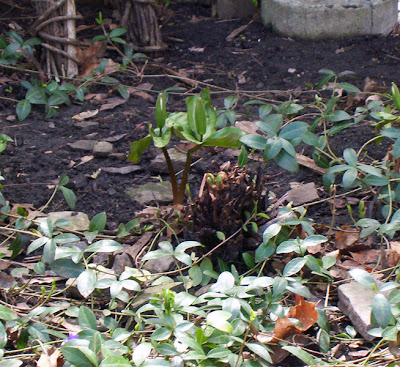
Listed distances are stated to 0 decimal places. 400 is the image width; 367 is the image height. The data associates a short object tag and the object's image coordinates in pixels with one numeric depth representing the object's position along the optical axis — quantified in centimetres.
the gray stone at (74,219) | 206
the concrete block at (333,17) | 363
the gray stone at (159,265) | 186
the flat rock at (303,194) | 213
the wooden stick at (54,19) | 309
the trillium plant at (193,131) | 188
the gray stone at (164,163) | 244
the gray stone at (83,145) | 257
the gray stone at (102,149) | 253
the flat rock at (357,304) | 153
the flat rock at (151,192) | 224
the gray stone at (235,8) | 410
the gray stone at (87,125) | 277
